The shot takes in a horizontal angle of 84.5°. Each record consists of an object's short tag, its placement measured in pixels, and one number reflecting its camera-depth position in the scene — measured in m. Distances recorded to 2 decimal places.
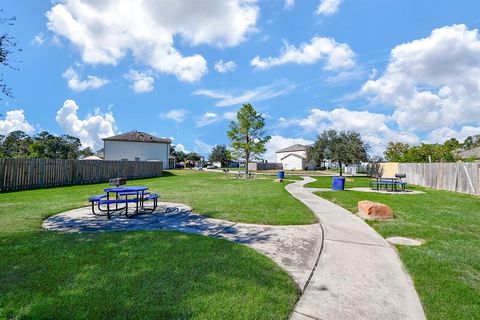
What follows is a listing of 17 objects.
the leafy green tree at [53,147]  54.22
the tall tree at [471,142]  65.47
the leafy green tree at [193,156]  102.41
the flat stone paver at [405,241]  5.82
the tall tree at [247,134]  32.84
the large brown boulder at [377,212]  8.44
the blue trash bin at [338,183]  16.81
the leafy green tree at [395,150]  52.96
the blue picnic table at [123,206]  7.81
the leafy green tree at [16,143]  55.54
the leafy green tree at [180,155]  99.56
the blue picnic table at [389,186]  17.38
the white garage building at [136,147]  48.75
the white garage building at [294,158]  72.00
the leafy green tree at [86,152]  85.01
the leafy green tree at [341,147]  36.06
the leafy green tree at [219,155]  99.95
